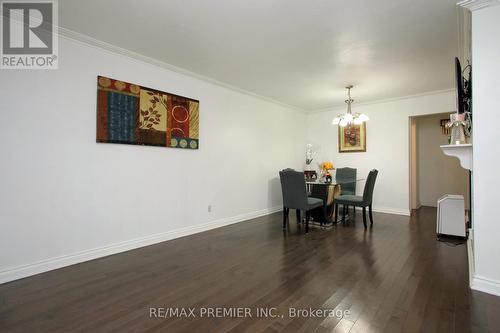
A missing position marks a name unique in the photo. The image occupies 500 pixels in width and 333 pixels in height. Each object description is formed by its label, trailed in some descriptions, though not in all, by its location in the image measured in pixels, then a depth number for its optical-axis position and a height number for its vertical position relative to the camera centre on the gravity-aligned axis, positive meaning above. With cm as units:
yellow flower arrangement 461 +2
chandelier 420 +87
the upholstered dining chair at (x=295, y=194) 377 -42
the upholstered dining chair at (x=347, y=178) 519 -23
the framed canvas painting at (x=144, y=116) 285 +69
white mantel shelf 225 +14
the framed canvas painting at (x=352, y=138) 555 +69
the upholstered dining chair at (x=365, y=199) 402 -53
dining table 416 -52
